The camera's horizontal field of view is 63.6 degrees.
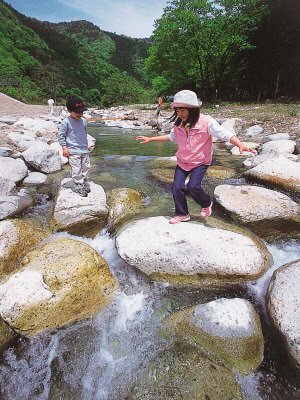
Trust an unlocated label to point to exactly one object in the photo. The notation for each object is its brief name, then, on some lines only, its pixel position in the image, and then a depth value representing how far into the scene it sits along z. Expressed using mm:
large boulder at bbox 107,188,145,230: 3984
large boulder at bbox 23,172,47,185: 5422
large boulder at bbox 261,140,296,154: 7013
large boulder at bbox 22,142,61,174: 6027
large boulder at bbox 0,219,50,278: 2893
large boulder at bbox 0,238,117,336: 2307
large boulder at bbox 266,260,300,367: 2008
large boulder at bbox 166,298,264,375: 2059
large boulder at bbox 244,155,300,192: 4742
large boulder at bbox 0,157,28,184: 5016
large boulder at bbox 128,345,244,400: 1808
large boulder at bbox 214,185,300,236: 3654
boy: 3738
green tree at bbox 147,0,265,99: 20438
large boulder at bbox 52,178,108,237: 3629
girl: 2775
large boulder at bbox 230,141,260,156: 8188
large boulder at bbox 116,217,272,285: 2811
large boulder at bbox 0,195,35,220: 3879
